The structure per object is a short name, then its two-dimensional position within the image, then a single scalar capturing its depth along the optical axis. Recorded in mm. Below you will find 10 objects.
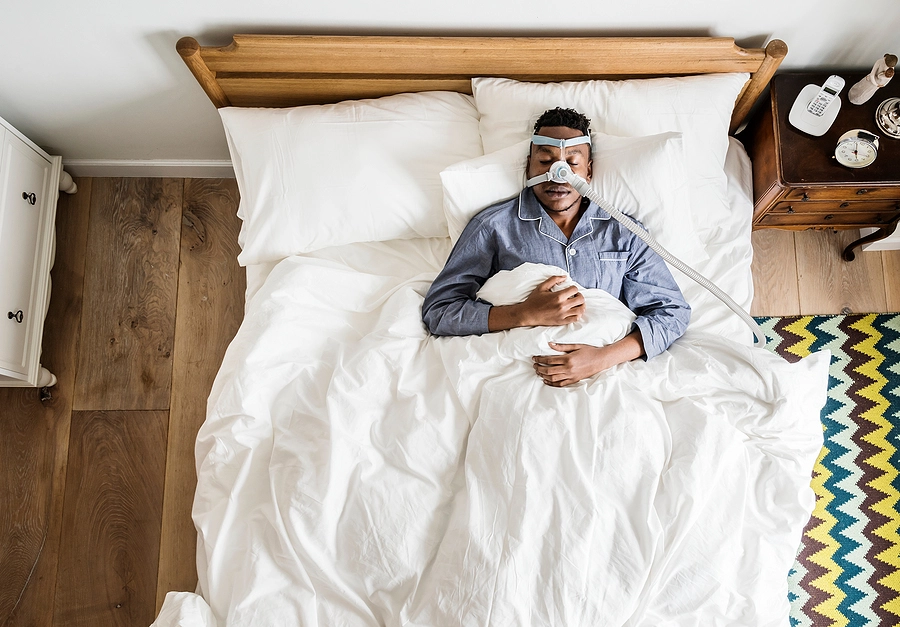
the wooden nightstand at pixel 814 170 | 1607
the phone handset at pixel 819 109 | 1630
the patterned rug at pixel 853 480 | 1734
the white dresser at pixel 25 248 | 1732
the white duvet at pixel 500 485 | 1210
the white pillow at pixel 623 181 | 1543
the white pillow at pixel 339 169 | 1613
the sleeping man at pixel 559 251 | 1489
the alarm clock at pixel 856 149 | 1607
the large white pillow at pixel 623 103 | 1630
